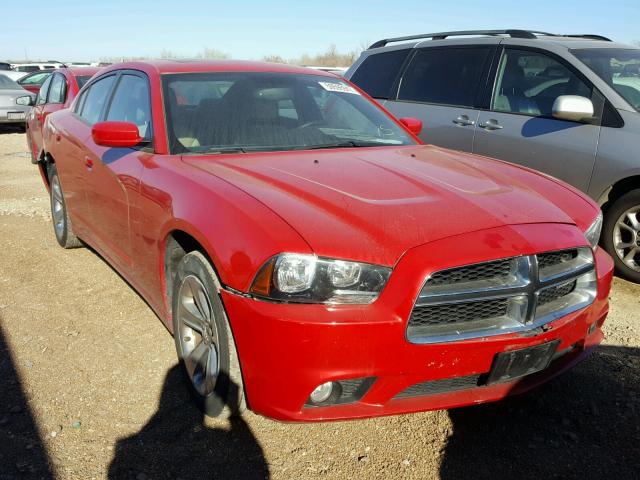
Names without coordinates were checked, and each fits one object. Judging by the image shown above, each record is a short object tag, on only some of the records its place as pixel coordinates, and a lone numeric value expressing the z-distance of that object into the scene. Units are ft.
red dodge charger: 7.10
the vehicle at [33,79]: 61.53
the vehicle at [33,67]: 86.63
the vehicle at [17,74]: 66.46
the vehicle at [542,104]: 14.90
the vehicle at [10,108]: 48.16
